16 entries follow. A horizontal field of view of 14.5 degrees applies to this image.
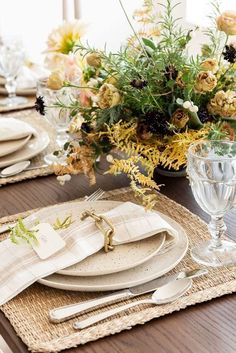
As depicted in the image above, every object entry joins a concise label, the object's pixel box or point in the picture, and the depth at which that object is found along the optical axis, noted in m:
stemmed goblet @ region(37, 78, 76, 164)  1.83
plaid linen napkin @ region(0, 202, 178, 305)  1.36
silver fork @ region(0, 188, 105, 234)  1.66
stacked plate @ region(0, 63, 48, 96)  2.35
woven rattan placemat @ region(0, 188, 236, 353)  1.25
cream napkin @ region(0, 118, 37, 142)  1.88
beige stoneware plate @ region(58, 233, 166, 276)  1.36
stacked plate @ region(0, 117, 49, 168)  1.86
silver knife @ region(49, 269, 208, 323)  1.30
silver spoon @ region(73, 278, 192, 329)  1.28
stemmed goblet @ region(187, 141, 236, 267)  1.40
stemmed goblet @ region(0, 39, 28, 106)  2.27
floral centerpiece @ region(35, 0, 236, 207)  1.60
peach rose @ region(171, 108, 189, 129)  1.61
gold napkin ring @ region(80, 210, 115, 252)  1.42
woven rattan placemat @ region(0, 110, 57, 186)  1.79
